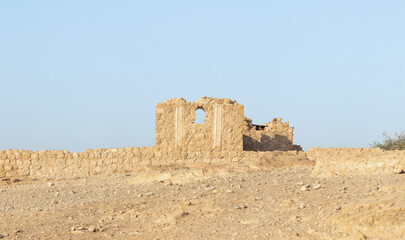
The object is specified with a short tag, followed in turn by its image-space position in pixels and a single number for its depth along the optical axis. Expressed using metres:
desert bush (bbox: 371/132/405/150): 56.14
